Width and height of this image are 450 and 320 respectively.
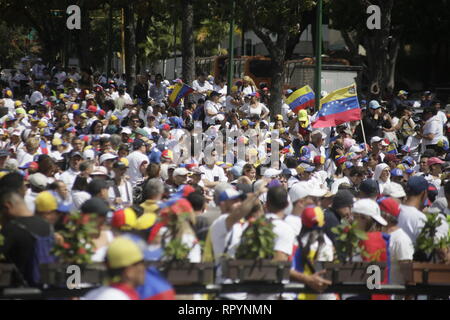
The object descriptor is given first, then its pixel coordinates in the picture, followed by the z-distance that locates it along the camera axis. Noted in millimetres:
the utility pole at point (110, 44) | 44312
